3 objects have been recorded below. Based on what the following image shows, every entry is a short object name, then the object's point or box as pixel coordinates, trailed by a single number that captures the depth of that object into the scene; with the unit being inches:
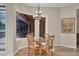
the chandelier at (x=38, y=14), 82.2
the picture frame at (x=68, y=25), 90.5
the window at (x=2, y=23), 78.9
